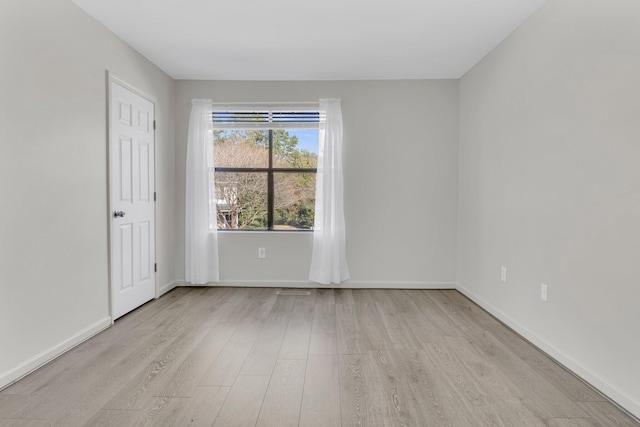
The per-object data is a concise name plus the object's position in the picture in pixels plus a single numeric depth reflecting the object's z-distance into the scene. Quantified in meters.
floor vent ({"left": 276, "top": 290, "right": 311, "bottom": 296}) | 4.14
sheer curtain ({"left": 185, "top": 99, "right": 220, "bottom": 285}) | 4.29
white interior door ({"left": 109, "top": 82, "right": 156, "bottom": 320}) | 3.16
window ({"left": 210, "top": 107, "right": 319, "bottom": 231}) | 4.47
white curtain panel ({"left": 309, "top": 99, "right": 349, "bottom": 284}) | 4.25
